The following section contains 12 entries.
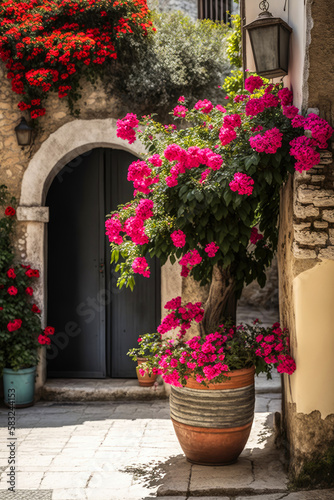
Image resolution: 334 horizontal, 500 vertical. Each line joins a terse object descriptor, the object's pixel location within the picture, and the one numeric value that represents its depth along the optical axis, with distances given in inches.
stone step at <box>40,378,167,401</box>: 266.1
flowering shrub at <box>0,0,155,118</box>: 262.2
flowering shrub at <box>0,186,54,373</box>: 255.3
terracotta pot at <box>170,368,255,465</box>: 175.8
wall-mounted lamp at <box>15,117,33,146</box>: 263.6
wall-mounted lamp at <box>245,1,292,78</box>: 181.3
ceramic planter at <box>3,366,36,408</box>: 255.4
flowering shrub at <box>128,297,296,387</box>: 171.3
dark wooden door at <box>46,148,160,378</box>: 283.9
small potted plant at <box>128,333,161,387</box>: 182.2
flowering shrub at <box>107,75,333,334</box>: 161.9
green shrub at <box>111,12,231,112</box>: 265.3
